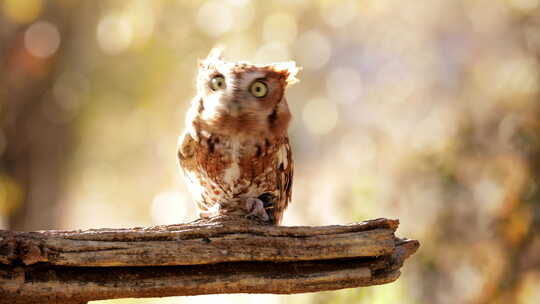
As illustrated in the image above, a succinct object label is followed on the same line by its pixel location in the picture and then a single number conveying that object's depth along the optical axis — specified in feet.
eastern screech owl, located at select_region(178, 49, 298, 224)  16.53
